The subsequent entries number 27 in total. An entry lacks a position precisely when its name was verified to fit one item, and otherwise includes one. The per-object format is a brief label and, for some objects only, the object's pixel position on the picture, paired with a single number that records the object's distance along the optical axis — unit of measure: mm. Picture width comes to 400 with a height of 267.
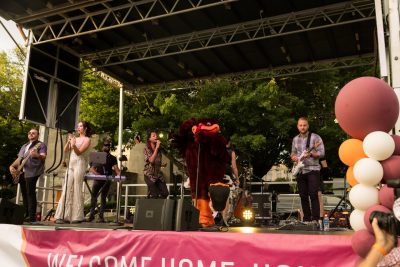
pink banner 3400
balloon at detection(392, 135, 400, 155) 2856
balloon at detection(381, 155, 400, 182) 2732
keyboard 7352
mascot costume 5496
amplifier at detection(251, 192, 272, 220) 9516
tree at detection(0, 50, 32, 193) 23172
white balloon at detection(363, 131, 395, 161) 2725
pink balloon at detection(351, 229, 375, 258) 2645
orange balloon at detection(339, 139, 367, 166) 2963
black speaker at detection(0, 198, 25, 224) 5316
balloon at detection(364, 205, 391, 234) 2600
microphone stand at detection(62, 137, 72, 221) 6252
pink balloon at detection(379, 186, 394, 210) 2600
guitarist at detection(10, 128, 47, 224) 6633
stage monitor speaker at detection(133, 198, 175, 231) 4371
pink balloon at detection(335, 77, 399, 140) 2811
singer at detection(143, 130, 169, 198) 7164
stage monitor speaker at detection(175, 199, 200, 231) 4312
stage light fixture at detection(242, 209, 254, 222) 8498
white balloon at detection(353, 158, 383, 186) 2736
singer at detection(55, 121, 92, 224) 6293
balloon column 2719
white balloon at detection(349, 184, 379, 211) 2775
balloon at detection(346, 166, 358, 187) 3068
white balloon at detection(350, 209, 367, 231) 2844
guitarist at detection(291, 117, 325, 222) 5965
